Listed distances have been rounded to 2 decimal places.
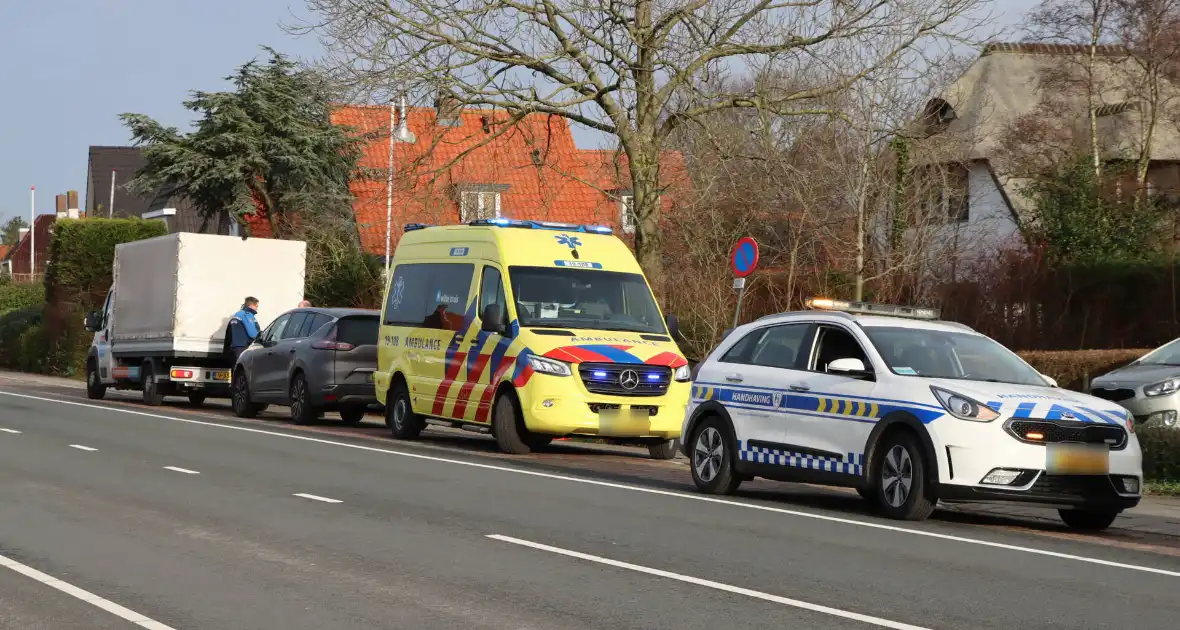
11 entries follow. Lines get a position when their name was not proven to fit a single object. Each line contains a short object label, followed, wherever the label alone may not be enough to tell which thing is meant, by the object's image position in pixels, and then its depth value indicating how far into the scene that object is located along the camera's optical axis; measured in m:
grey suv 23.06
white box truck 27.39
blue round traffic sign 21.06
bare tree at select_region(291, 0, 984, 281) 24.22
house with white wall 41.19
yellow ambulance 17.78
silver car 17.48
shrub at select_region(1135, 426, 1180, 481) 16.19
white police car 11.65
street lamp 25.28
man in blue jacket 26.59
